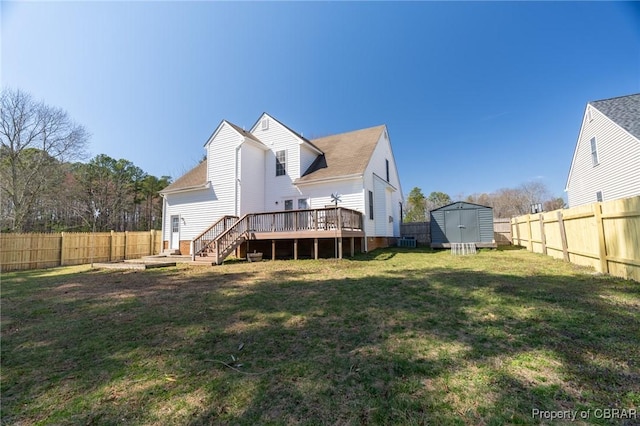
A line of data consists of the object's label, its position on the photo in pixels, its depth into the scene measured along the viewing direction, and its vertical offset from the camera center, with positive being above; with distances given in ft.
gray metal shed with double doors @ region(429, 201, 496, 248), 47.19 +0.61
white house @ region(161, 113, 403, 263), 42.93 +8.68
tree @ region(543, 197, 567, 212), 121.01 +10.63
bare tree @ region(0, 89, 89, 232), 63.41 +24.14
